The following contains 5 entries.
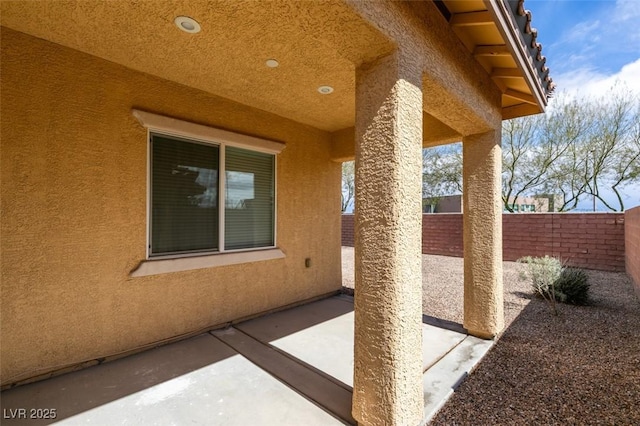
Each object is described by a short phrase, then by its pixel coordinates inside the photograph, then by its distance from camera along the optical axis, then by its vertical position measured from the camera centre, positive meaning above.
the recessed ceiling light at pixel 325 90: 4.42 +2.06
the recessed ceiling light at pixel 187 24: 2.91 +2.07
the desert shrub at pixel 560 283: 6.14 -1.46
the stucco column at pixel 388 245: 2.39 -0.24
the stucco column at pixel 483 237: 4.38 -0.30
